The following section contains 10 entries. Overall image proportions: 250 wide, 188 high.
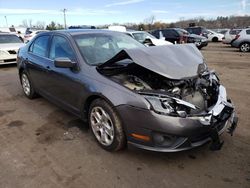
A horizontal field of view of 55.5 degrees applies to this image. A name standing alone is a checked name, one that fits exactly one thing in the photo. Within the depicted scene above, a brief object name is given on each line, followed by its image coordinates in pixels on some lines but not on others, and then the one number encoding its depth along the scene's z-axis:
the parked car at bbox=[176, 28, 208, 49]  17.59
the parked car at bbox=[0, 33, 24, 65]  10.19
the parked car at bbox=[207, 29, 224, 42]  26.09
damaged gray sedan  2.67
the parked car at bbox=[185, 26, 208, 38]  23.48
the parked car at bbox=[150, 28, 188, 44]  17.31
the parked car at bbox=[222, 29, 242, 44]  18.38
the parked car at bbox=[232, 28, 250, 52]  14.64
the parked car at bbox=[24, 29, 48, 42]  19.70
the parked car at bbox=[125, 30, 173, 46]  13.15
